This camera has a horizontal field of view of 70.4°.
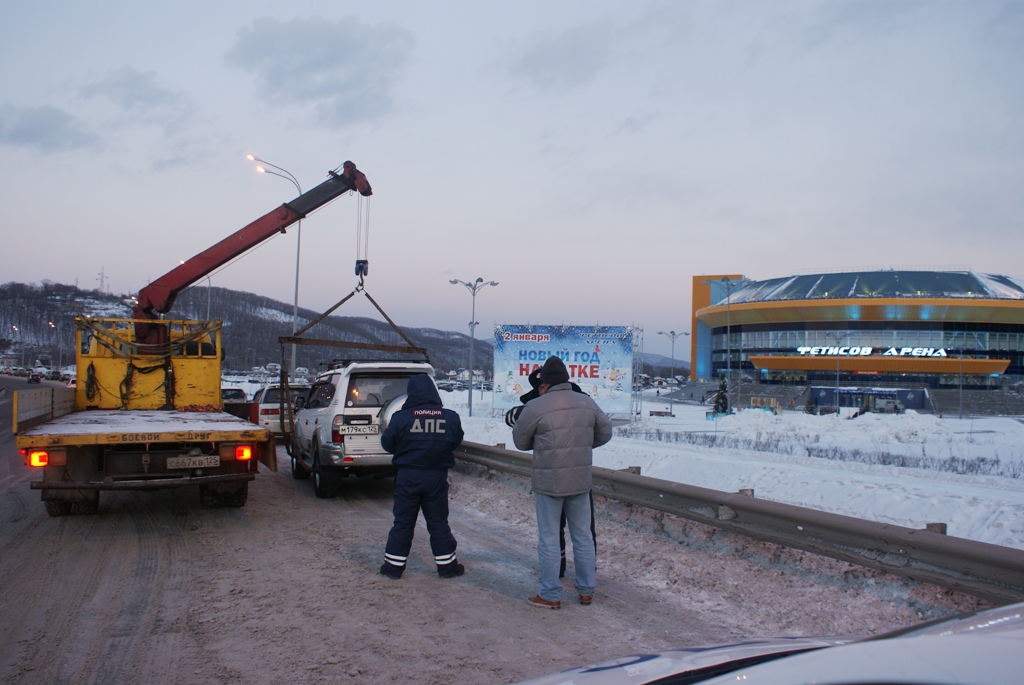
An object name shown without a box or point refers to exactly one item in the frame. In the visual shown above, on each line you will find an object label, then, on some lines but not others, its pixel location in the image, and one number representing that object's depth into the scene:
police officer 6.46
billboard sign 28.88
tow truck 8.04
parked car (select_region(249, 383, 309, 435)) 17.64
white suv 10.28
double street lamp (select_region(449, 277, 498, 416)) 38.41
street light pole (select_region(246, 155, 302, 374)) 30.41
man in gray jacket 5.70
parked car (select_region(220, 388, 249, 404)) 23.74
